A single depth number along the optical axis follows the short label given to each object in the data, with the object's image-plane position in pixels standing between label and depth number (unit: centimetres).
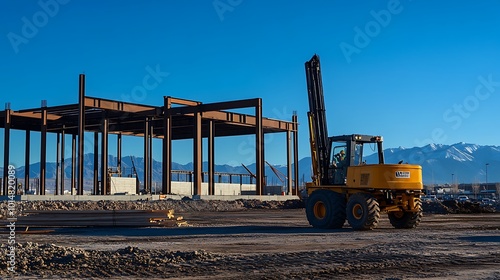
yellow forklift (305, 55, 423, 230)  1823
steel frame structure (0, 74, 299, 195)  4434
